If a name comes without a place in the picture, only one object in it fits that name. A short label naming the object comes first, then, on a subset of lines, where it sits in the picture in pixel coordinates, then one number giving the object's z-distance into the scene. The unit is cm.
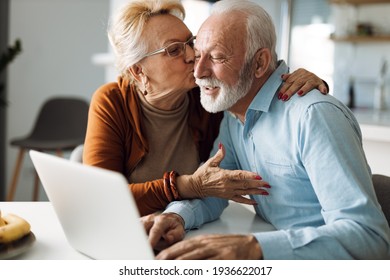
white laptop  110
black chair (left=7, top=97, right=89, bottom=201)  449
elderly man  130
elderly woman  181
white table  134
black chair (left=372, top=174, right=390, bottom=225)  160
